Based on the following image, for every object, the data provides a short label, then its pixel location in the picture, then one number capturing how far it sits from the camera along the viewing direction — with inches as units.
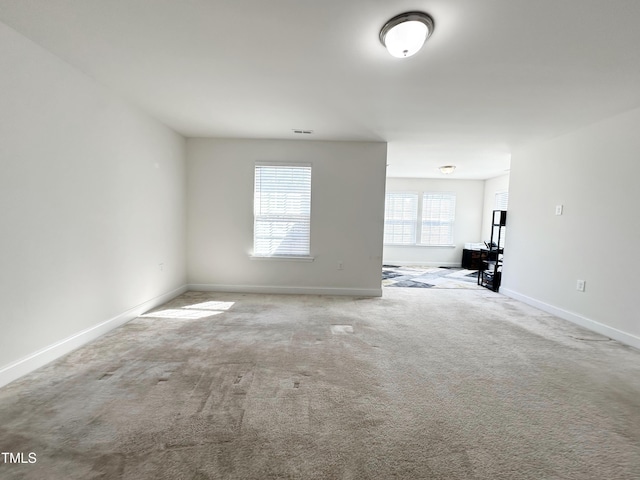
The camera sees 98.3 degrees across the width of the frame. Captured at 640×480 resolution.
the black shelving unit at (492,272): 199.8
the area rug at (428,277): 217.3
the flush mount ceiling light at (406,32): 65.5
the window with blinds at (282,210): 176.6
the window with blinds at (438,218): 309.9
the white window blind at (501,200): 272.9
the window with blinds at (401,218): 311.0
